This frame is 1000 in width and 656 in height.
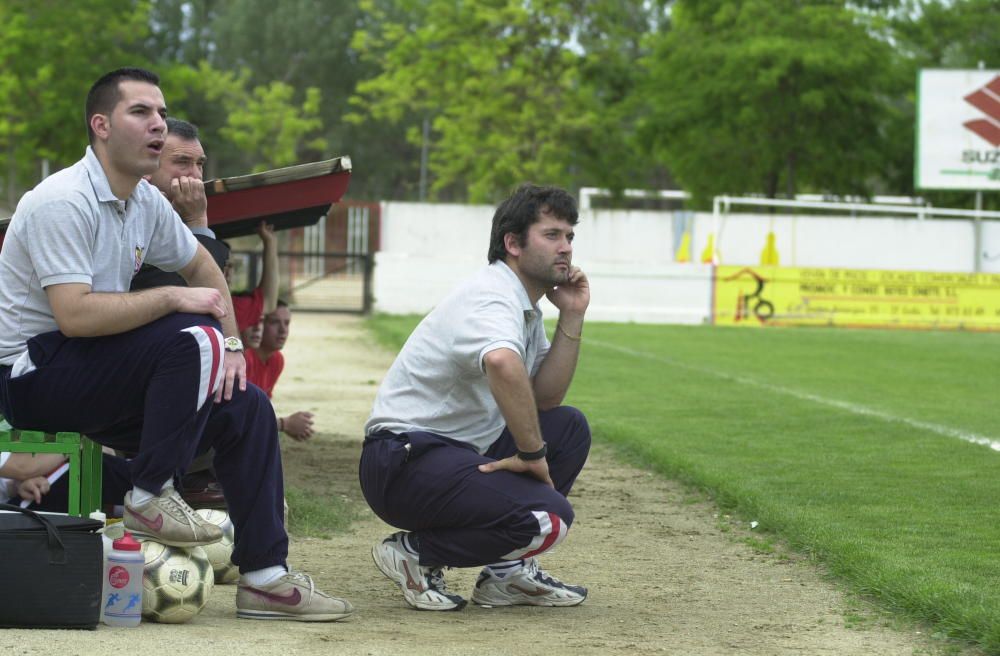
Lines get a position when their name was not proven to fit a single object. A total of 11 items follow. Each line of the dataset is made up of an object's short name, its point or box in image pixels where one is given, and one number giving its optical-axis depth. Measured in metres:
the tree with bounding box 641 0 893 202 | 79.00
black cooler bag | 9.38
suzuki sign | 73.06
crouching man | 10.59
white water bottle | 9.80
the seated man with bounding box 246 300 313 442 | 15.72
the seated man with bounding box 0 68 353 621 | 9.58
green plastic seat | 10.23
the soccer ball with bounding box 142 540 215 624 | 10.06
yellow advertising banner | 62.28
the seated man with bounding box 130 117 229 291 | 12.23
